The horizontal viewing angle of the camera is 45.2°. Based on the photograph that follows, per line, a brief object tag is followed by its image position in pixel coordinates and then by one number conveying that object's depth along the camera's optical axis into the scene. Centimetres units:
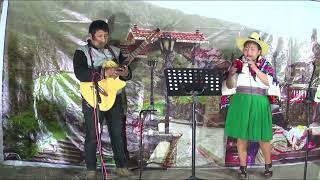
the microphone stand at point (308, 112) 409
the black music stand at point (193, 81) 363
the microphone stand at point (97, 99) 376
